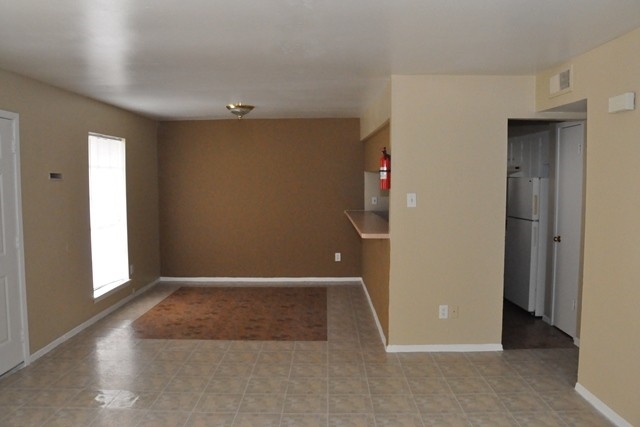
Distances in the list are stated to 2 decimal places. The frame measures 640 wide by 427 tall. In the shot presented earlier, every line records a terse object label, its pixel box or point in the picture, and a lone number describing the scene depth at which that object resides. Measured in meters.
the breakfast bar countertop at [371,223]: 4.04
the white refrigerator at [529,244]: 5.09
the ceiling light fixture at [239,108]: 5.10
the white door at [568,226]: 4.45
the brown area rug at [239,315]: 4.69
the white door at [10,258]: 3.63
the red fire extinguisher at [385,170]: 4.15
